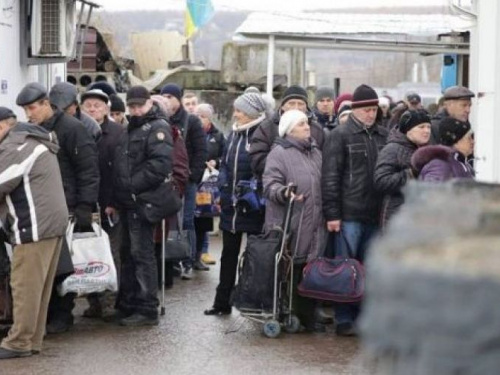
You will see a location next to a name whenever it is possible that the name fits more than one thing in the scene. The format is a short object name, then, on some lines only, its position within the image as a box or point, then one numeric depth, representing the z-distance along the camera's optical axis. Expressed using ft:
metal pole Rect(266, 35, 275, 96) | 60.86
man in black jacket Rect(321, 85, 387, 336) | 30.42
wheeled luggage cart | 30.27
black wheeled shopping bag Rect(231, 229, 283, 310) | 30.19
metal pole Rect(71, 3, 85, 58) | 41.68
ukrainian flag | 83.87
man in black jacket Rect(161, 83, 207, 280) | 38.09
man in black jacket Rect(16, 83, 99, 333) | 30.58
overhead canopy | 61.00
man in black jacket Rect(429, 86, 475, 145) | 34.40
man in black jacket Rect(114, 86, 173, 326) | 31.30
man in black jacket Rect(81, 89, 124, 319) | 32.96
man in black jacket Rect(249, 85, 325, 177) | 32.14
